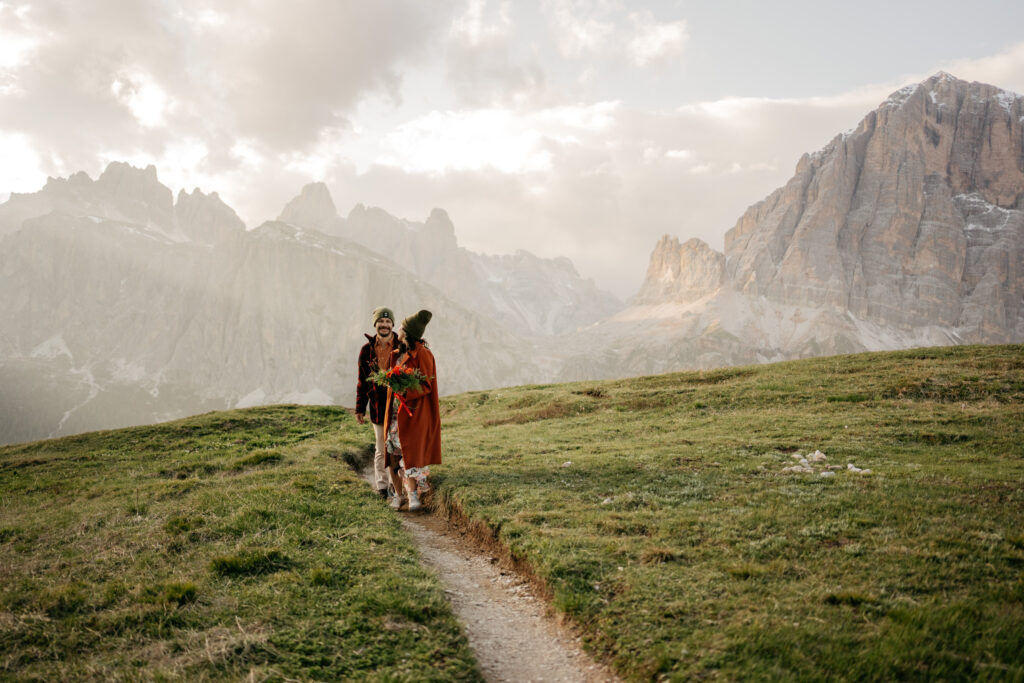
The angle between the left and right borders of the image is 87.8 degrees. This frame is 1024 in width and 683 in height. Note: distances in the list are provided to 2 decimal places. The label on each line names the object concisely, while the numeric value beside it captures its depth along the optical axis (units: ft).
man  46.34
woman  44.45
